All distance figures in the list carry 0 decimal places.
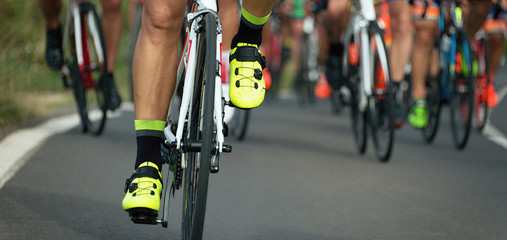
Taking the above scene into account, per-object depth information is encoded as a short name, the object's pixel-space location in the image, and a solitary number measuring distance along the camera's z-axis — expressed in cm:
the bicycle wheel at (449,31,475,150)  1583
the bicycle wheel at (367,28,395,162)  1384
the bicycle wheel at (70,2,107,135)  1474
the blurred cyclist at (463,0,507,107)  1699
